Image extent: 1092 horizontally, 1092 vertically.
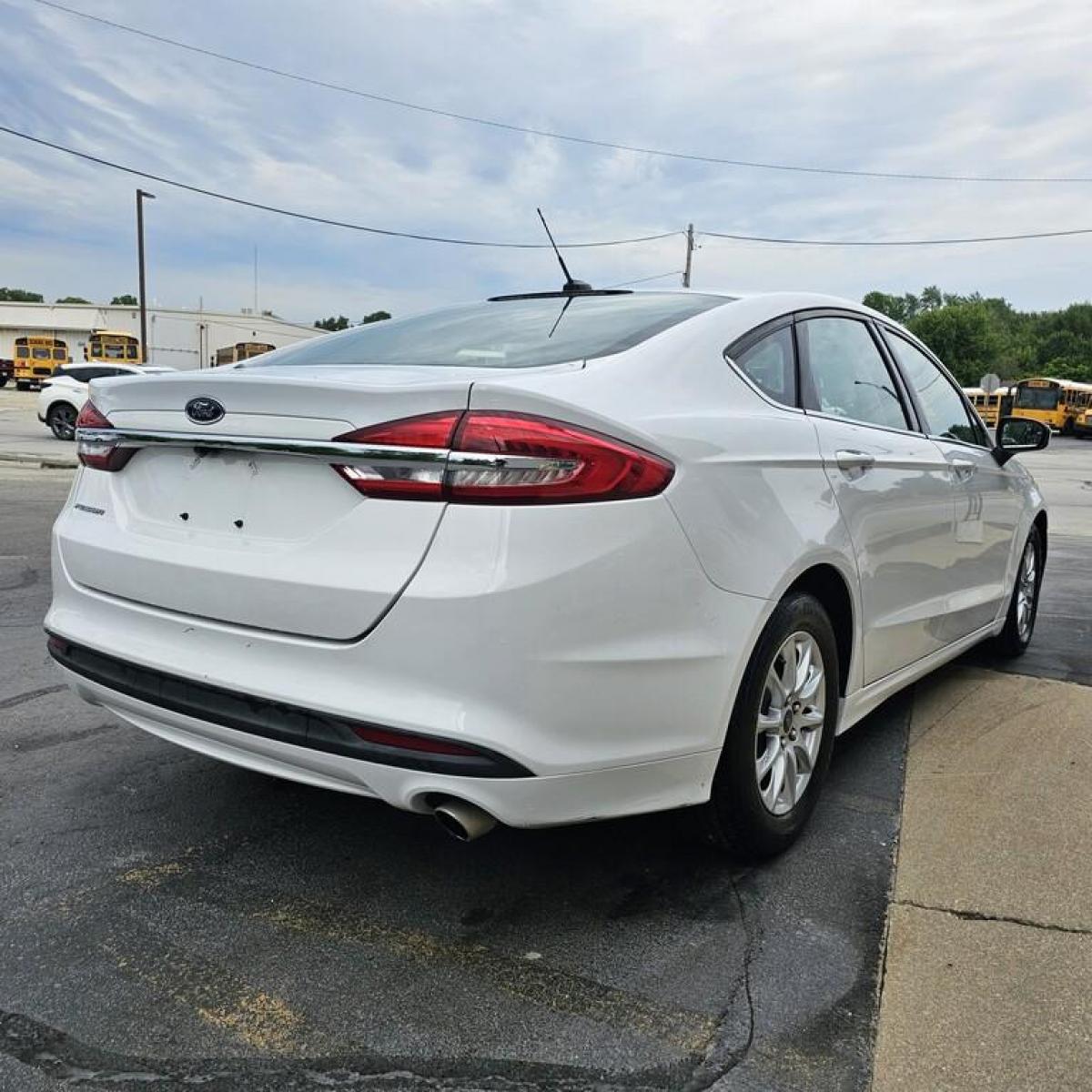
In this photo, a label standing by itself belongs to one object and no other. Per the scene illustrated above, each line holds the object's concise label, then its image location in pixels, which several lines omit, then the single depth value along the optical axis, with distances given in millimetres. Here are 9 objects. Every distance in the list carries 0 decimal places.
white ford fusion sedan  2049
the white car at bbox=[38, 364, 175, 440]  18844
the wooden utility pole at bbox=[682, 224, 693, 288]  43625
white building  53969
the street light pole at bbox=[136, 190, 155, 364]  41219
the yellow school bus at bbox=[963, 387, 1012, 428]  50125
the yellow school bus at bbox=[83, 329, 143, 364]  42219
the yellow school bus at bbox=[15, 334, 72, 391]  45312
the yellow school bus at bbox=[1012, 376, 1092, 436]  50562
